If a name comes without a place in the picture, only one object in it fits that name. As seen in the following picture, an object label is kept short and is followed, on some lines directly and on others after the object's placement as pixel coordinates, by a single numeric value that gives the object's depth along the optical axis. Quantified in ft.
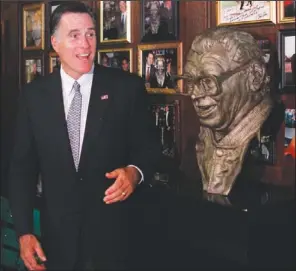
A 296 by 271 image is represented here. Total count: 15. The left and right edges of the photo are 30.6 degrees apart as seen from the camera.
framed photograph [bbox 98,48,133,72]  6.43
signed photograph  5.14
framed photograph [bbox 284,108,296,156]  4.98
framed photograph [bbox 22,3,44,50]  7.41
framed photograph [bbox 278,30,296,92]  4.97
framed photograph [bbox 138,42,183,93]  5.95
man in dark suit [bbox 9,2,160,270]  4.12
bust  4.33
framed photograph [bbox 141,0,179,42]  5.91
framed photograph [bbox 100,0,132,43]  6.39
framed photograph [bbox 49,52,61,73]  7.27
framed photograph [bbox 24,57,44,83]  7.52
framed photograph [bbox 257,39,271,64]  5.08
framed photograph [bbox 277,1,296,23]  5.01
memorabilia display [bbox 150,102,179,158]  6.02
